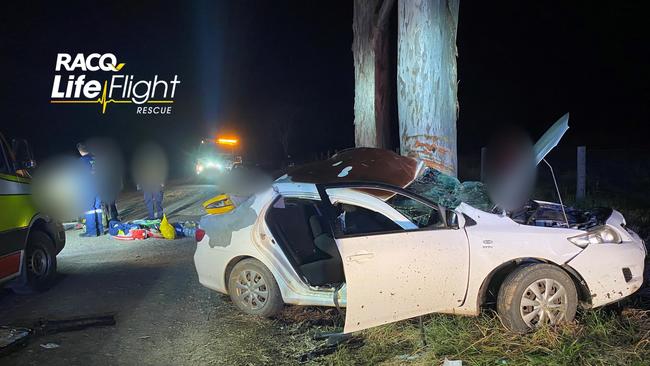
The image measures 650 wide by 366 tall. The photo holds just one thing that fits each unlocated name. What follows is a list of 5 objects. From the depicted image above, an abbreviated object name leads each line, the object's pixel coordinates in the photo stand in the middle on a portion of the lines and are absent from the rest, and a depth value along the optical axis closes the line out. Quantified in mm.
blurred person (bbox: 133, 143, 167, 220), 12234
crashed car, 4340
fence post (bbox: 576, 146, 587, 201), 10914
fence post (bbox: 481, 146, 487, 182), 13922
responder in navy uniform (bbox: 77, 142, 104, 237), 10773
